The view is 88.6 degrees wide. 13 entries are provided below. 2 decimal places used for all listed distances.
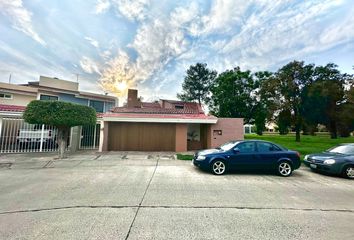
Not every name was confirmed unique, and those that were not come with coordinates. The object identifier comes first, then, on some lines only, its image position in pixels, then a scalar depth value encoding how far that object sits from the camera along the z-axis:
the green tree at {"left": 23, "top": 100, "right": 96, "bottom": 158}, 10.11
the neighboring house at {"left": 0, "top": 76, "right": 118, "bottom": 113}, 17.31
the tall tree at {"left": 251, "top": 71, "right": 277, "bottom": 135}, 26.88
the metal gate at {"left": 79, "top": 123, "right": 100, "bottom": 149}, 15.48
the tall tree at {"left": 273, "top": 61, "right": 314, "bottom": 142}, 26.39
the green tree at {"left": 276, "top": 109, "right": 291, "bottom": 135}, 27.15
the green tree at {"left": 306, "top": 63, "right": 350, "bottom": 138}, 24.05
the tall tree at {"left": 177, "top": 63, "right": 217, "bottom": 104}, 39.34
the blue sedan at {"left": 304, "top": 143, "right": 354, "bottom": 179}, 7.93
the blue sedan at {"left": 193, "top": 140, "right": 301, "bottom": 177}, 7.77
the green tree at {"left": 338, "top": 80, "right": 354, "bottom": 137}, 17.69
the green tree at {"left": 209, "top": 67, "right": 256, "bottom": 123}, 29.34
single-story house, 14.60
